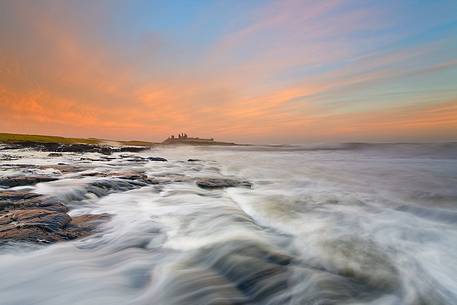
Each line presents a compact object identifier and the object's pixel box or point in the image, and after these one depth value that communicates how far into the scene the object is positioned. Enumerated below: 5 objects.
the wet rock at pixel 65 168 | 12.14
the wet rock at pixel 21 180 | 8.24
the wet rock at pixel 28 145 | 35.94
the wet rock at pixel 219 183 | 9.81
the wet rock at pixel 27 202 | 5.47
